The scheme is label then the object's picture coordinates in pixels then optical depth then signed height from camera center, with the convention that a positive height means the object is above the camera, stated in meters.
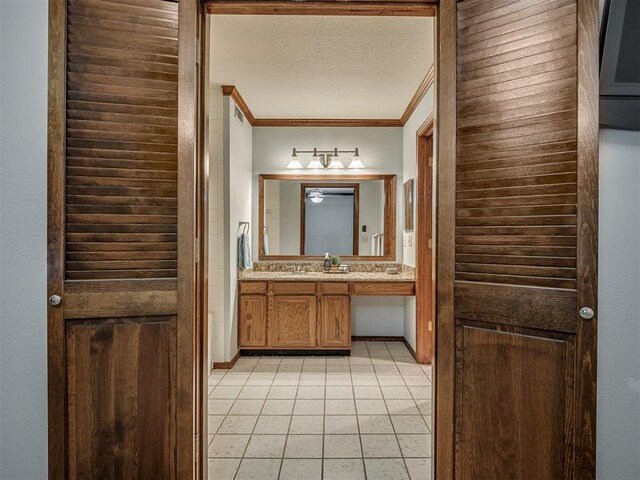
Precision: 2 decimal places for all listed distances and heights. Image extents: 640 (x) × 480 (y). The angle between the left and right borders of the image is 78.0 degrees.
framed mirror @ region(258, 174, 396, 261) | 4.53 +0.21
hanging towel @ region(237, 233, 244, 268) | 3.86 -0.13
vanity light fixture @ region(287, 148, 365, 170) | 4.45 +0.88
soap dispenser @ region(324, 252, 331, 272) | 4.37 -0.29
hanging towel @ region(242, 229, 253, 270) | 3.88 -0.15
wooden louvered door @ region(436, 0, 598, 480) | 1.29 +0.00
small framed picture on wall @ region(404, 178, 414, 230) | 4.05 +0.36
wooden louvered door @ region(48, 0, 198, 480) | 1.41 -0.01
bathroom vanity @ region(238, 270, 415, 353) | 3.87 -0.71
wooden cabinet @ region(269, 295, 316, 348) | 3.89 -0.82
